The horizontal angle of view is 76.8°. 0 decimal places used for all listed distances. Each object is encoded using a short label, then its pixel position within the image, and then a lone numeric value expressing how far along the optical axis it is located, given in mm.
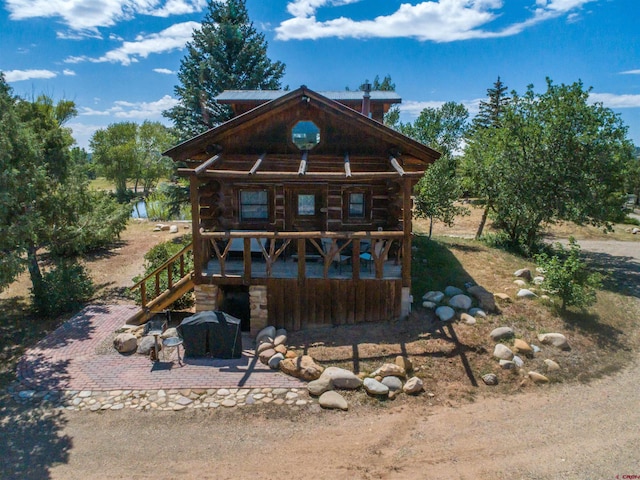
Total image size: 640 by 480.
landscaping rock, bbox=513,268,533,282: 15023
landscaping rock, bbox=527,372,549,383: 9547
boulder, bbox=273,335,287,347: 10849
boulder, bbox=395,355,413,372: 9578
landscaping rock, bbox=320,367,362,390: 9141
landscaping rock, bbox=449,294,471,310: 12195
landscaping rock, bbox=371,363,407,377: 9344
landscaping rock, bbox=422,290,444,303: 12609
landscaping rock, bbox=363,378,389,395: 8906
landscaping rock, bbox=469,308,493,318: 11833
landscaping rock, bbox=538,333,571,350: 10789
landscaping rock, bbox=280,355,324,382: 9477
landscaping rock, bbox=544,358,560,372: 9972
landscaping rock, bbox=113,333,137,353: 10891
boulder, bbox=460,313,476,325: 11461
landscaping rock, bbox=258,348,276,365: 10258
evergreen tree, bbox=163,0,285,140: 24203
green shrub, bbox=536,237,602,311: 11969
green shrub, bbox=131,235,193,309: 14188
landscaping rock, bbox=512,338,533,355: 10352
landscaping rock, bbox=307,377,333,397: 9008
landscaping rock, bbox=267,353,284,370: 9969
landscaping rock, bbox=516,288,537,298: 13070
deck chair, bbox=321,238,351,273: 12218
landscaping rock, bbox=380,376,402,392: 9086
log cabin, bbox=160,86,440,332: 11602
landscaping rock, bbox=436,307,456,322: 11685
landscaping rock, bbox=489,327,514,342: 10805
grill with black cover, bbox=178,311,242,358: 10398
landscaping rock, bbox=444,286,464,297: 13156
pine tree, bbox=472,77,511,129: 49625
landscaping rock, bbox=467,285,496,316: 12211
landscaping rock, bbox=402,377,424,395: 8984
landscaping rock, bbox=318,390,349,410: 8578
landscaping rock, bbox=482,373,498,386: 9344
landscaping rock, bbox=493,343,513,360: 10042
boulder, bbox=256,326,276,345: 11188
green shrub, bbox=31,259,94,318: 13664
